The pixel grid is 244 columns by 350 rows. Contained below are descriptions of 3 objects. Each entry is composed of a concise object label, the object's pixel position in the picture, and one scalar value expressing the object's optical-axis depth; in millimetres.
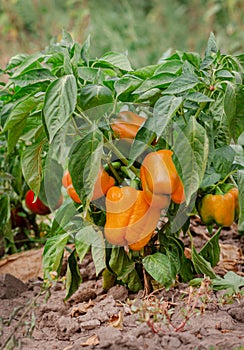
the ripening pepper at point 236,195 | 1321
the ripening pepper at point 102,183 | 1297
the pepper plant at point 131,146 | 1214
